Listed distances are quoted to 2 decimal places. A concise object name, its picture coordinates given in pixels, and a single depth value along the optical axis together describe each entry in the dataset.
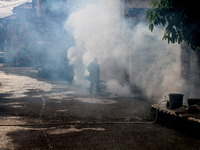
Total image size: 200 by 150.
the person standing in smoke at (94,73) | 11.19
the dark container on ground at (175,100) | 5.70
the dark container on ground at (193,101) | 5.51
